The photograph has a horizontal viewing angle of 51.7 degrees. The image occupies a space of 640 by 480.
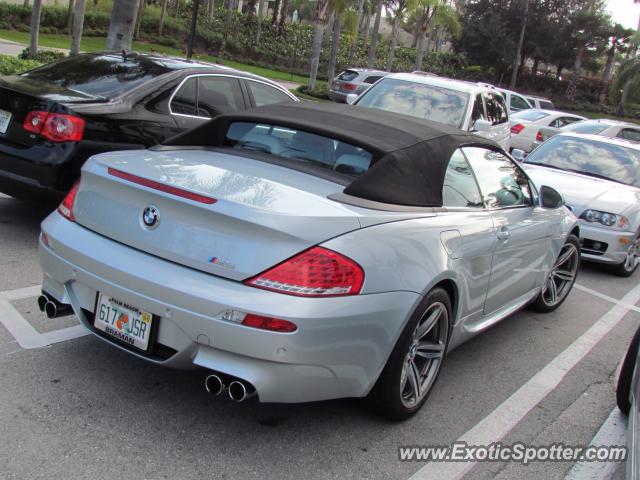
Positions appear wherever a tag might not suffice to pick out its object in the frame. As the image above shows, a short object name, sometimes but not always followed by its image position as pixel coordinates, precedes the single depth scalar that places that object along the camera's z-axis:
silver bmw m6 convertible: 2.85
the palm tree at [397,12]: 32.25
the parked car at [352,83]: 23.36
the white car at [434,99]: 9.06
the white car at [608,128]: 13.42
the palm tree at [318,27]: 28.09
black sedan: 5.30
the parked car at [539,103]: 26.47
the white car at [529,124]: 17.81
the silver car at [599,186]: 7.65
